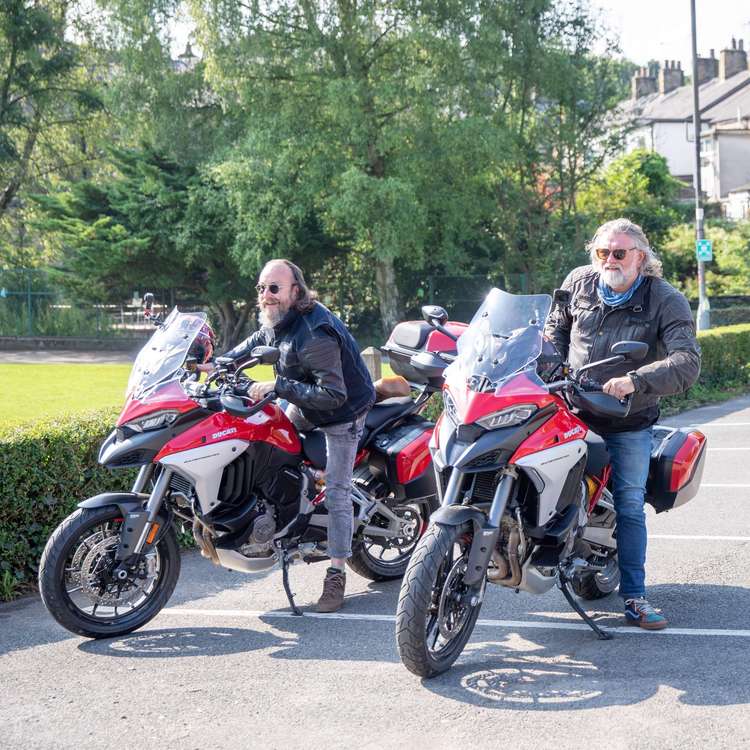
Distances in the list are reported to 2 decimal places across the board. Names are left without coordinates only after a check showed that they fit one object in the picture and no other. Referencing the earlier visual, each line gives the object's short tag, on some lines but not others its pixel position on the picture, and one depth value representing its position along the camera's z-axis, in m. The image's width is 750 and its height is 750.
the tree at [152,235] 31.02
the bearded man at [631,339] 5.34
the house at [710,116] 75.12
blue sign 29.06
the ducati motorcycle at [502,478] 4.64
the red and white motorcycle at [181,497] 5.28
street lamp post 28.70
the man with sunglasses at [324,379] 5.66
